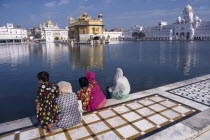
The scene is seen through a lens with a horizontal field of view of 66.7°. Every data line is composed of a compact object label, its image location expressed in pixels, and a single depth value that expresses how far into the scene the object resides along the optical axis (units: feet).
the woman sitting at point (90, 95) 13.15
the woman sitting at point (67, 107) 10.55
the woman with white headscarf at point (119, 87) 14.92
